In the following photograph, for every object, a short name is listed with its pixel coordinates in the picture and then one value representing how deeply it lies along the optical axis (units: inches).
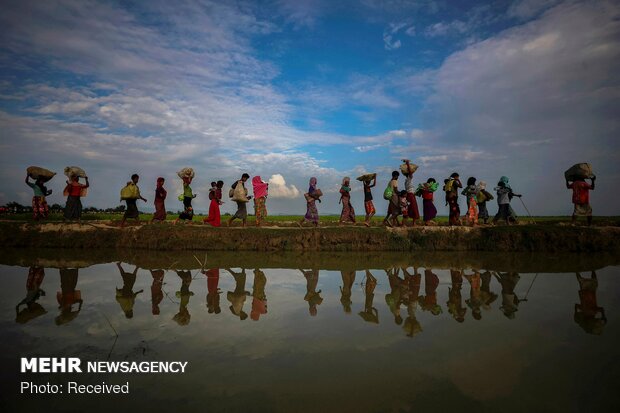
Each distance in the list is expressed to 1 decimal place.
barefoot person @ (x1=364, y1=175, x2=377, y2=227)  585.9
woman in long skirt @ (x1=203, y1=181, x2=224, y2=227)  562.3
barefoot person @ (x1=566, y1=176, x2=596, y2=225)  533.3
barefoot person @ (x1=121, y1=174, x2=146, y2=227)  542.9
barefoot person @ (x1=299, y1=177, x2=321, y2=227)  582.2
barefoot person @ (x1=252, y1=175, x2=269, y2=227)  616.4
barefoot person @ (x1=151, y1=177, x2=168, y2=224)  572.1
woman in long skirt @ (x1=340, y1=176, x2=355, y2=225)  594.2
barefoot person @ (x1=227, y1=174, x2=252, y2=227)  552.4
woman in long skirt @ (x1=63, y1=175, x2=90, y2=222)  537.6
